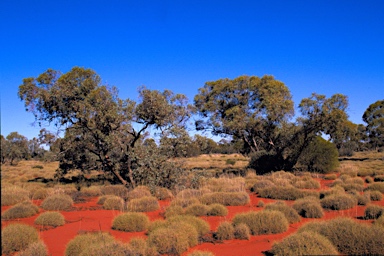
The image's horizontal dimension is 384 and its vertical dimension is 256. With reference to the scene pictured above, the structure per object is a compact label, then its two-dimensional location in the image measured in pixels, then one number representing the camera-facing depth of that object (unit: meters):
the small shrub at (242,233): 9.25
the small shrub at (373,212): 11.06
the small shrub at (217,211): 12.62
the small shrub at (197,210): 12.48
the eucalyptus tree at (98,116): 16.72
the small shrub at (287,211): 11.21
